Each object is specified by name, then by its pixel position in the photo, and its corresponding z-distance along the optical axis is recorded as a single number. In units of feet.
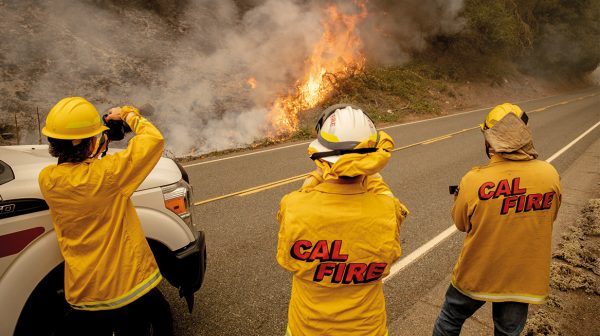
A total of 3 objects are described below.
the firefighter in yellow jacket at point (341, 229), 5.71
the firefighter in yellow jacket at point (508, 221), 8.13
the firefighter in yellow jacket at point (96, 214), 7.20
